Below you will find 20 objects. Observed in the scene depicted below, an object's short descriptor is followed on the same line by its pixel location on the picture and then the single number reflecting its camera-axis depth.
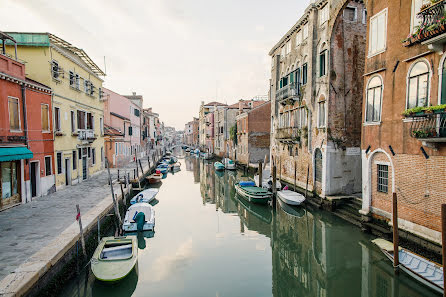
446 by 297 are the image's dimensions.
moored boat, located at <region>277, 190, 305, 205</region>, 15.41
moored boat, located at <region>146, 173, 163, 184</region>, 23.69
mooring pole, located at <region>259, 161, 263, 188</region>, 20.16
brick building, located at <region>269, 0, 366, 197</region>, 14.64
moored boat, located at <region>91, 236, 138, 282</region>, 7.38
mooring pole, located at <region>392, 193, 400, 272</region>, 7.91
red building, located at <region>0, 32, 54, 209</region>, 10.87
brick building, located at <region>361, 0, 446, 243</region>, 8.08
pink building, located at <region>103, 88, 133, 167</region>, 26.25
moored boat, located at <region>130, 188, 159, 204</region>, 15.66
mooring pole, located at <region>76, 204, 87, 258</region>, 8.04
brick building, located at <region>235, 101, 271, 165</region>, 31.59
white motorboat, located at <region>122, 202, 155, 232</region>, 11.73
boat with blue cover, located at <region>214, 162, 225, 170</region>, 33.28
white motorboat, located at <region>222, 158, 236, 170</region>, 33.24
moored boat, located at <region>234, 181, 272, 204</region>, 16.86
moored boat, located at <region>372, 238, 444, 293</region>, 6.80
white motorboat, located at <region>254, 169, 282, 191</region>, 18.97
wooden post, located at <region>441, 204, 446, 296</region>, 5.97
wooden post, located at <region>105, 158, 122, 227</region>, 11.60
